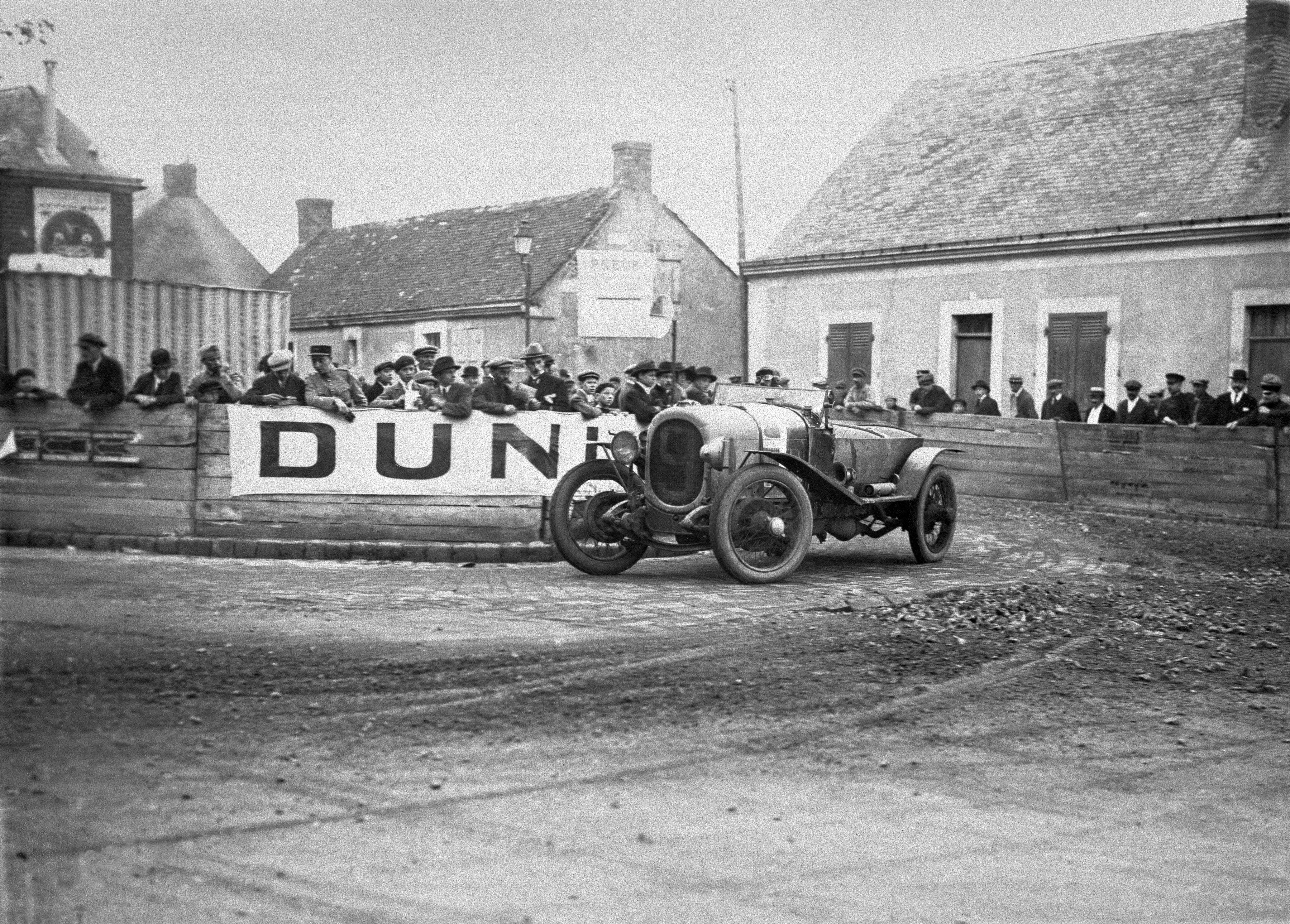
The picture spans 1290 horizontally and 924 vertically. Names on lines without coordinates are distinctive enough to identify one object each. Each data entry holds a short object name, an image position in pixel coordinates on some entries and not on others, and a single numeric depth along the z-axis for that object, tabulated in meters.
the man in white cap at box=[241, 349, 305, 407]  12.45
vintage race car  10.72
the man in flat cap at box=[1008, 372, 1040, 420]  20.81
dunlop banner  12.13
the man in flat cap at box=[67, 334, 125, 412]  10.45
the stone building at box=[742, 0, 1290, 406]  22.66
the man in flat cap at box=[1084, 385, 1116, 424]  19.06
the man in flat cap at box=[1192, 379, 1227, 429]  17.70
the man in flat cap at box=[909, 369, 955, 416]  20.19
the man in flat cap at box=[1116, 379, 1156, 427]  18.17
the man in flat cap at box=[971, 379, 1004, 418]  21.11
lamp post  27.45
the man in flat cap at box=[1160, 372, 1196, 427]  17.91
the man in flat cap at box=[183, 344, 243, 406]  12.21
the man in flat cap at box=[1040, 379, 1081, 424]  20.16
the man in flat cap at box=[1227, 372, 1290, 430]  16.61
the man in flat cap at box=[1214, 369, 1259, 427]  17.42
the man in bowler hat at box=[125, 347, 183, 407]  11.76
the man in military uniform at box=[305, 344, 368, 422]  12.25
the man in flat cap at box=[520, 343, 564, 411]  13.46
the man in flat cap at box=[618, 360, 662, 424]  13.02
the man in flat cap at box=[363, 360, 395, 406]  16.81
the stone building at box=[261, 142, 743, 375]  34.19
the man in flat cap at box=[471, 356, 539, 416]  12.89
